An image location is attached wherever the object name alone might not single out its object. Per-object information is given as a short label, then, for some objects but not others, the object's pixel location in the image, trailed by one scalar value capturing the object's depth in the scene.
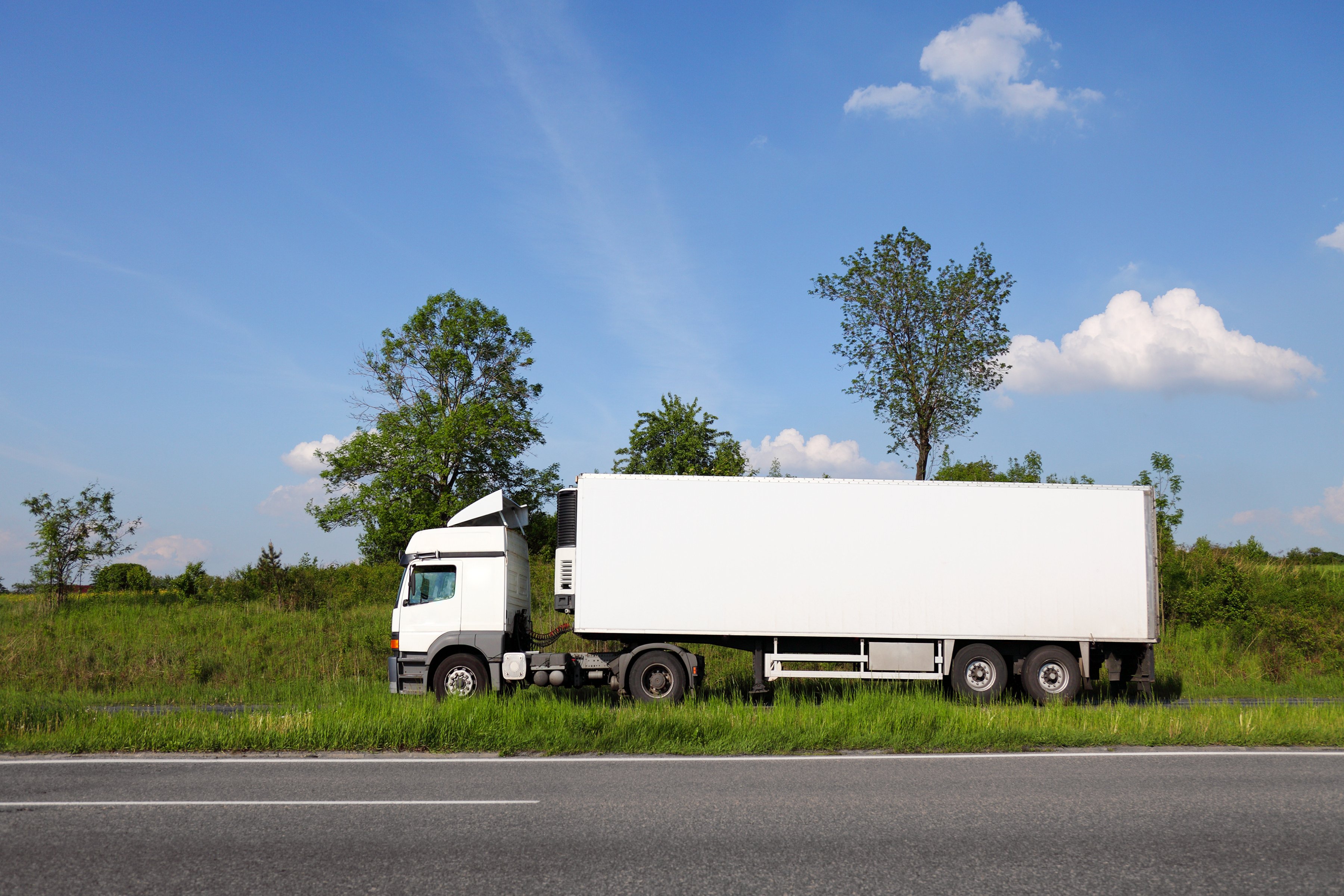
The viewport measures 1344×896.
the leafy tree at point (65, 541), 28.44
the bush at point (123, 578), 29.52
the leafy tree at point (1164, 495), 30.27
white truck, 14.05
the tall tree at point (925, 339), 34.62
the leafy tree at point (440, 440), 39.19
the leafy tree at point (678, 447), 37.25
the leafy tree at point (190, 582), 28.72
